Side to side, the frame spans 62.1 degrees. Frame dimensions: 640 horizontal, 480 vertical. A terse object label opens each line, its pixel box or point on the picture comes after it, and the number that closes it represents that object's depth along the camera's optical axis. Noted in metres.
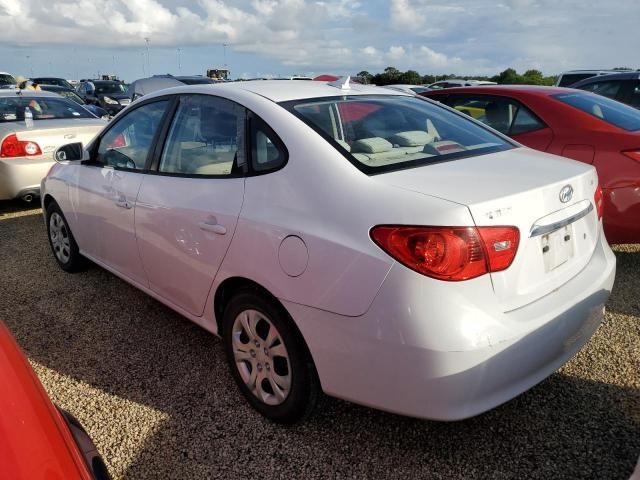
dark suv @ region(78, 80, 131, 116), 19.39
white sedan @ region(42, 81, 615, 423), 1.87
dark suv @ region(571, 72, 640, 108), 8.40
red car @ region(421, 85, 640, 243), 3.88
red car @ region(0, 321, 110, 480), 1.17
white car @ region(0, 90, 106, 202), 6.12
